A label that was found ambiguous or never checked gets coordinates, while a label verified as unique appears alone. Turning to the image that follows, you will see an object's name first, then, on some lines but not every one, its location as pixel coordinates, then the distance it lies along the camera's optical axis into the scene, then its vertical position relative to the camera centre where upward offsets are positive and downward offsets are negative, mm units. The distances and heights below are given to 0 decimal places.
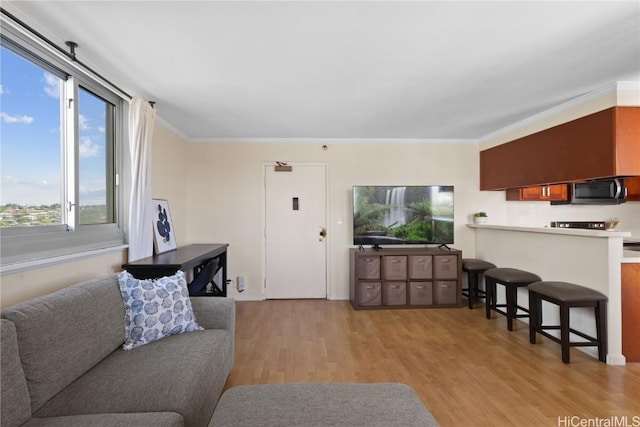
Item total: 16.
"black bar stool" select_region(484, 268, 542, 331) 3346 -733
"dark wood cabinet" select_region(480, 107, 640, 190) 2650 +627
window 1821 +413
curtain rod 1711 +1065
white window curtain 2744 +320
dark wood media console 4191 -873
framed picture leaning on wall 3318 -148
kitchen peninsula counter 2641 -467
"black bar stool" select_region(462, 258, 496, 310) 4129 -762
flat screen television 4469 +2
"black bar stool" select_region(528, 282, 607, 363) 2639 -807
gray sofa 1272 -797
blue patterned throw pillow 1959 -631
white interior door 4605 -290
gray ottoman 1246 -830
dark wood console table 2596 -428
